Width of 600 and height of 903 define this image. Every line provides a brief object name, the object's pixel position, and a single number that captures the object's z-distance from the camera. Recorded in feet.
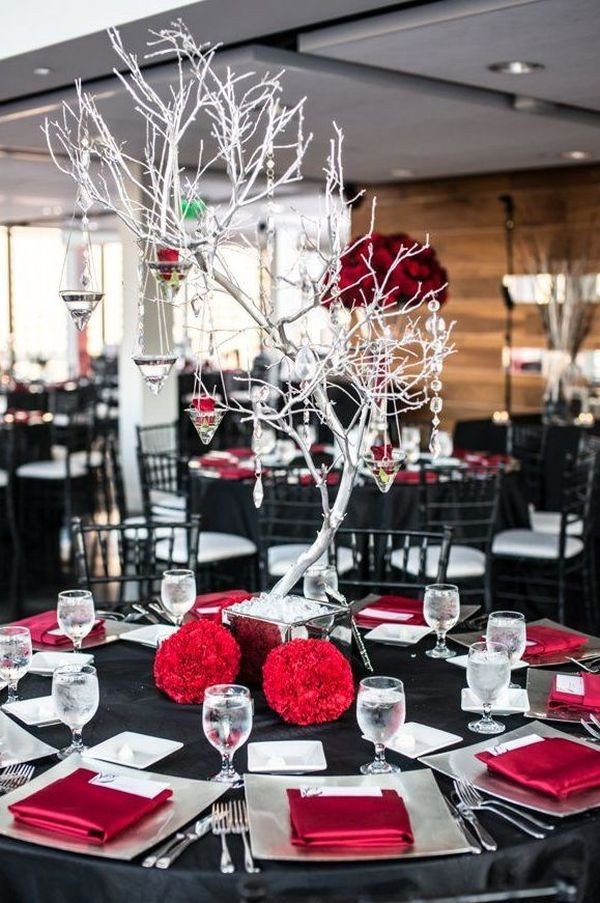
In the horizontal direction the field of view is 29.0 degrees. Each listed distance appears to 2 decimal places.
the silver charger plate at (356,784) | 6.01
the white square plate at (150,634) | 9.69
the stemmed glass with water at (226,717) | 6.72
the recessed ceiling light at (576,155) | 28.07
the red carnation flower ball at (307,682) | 7.72
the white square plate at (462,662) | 9.17
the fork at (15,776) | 6.88
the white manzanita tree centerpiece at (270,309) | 7.54
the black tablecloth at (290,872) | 5.84
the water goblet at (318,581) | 9.64
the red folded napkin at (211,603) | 9.96
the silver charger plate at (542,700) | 8.04
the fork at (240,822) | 5.91
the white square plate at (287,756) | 7.14
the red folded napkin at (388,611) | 10.30
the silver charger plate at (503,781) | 6.57
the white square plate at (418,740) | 7.43
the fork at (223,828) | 5.88
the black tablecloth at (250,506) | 18.45
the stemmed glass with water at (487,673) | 7.48
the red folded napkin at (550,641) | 9.42
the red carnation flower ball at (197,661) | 8.13
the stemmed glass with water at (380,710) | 6.81
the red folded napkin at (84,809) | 6.21
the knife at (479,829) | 6.11
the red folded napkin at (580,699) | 8.13
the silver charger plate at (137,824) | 6.10
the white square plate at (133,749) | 7.24
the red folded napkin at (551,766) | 6.71
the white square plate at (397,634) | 9.74
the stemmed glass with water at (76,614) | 9.09
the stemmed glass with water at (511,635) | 8.48
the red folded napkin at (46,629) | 9.70
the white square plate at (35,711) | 7.91
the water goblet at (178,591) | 9.66
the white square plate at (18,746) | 7.26
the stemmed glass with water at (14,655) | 8.02
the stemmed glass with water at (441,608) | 9.21
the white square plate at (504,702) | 8.17
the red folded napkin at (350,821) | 6.09
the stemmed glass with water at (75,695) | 7.06
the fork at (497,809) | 6.34
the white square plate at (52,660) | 8.98
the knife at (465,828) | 6.11
